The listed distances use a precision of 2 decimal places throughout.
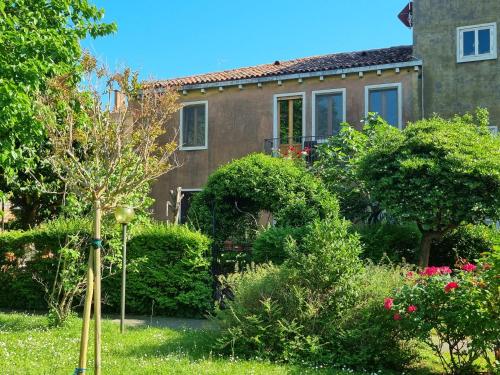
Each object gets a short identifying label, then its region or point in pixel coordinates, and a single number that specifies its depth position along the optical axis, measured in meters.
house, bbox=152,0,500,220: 17.88
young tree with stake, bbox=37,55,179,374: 5.35
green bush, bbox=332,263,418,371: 7.56
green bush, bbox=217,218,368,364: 7.85
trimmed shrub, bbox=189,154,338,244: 13.23
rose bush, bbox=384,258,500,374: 6.58
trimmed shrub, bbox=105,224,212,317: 12.16
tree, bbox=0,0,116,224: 9.96
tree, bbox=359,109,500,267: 10.84
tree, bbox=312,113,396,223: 14.38
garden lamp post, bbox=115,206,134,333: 8.74
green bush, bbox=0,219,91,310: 13.11
